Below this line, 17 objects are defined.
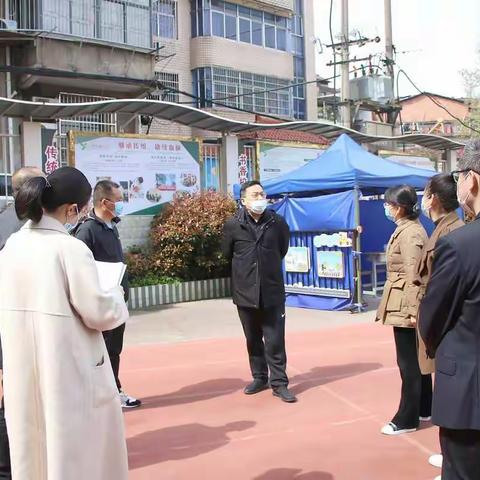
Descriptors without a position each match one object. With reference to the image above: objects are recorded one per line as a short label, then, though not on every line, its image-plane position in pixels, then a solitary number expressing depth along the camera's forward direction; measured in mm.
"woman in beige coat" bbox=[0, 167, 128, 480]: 2373
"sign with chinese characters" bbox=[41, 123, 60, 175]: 10922
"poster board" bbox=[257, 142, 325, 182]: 13258
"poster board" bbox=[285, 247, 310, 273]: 10445
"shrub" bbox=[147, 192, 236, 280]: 11008
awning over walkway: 10422
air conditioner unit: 15477
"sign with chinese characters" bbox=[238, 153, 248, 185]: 12875
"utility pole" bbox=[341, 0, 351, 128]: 19552
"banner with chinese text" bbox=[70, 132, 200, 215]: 10930
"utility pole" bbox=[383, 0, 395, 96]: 21875
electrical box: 24828
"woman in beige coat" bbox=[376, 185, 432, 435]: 4172
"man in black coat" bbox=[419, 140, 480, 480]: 2174
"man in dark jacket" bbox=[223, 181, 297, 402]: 5238
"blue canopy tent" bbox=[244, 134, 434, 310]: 9906
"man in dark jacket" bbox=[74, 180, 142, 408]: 4707
